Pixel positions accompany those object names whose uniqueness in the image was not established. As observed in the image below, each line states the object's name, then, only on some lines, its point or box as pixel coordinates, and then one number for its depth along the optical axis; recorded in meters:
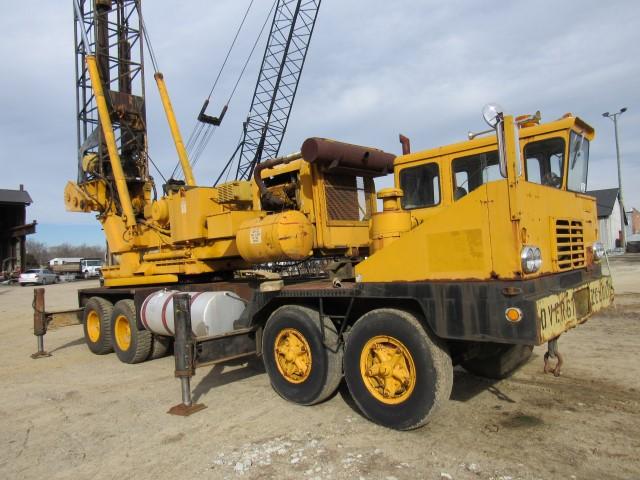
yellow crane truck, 3.91
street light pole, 31.60
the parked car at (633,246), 39.84
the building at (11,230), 46.88
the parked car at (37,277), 39.06
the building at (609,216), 44.09
